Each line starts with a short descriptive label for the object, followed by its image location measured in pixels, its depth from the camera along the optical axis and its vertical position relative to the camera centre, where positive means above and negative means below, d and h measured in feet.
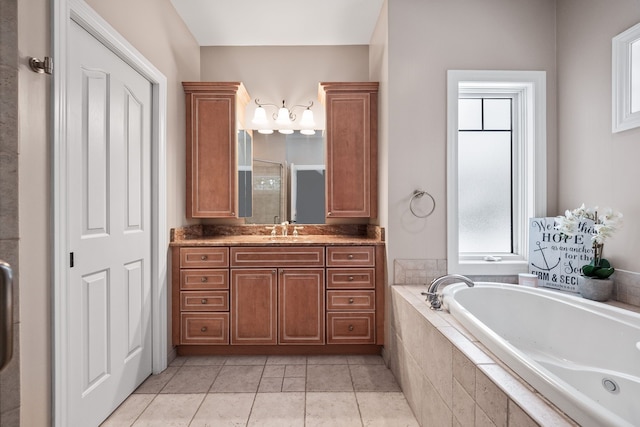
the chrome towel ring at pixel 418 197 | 8.16 +0.32
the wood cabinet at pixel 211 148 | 9.68 +1.73
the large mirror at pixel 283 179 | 10.70 +1.01
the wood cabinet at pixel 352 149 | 9.55 +1.69
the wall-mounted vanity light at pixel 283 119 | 10.75 +2.78
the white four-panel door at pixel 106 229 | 5.34 -0.27
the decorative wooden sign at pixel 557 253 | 7.11 -0.81
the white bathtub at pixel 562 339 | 3.76 -1.85
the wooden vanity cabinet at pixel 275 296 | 8.79 -2.00
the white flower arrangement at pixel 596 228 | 6.29 -0.27
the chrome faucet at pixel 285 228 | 10.54 -0.43
